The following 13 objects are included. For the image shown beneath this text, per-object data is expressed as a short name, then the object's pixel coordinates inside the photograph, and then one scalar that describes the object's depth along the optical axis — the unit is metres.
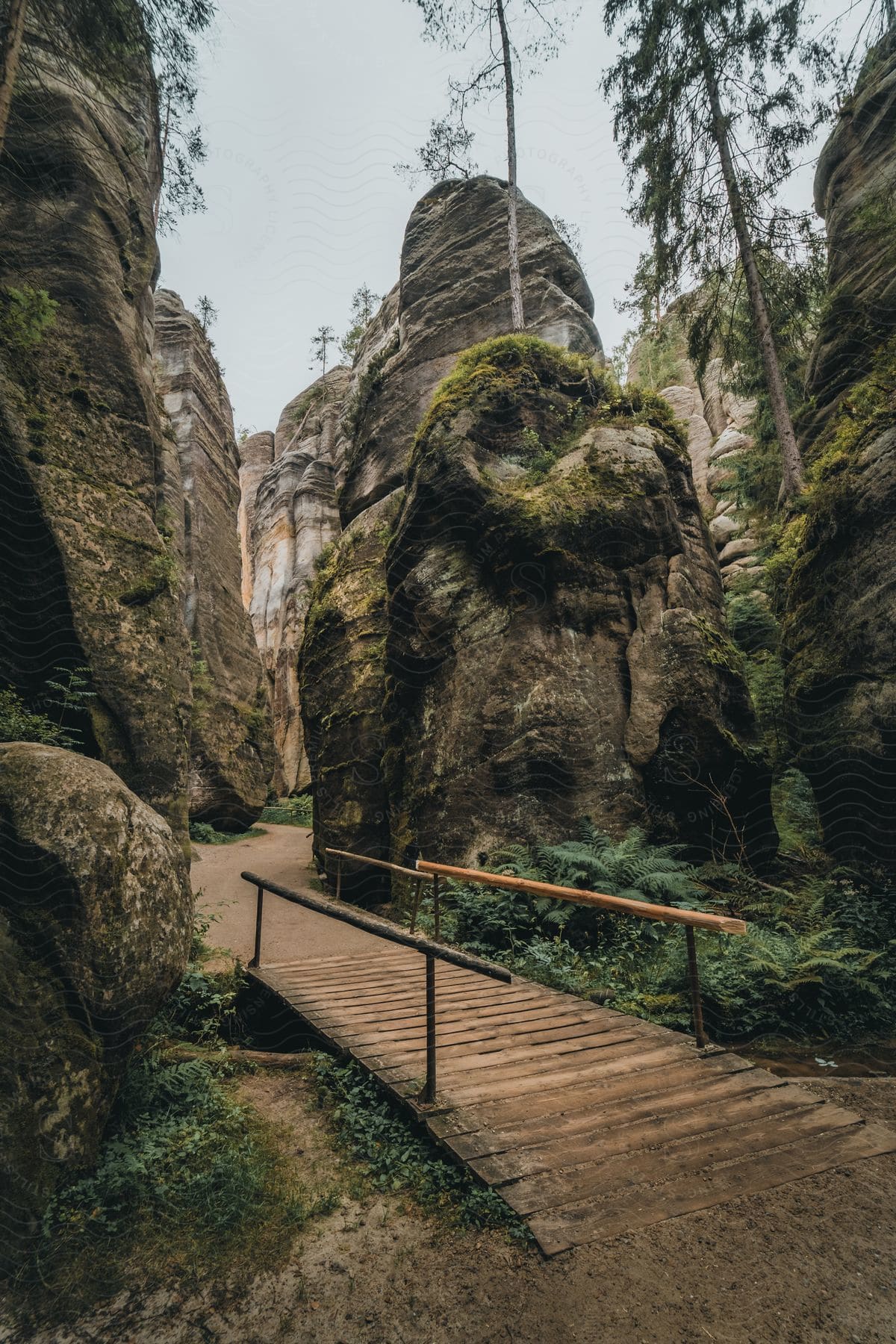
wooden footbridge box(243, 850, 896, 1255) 3.01
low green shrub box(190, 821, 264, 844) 17.72
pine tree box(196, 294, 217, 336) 38.91
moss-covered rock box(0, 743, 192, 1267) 3.07
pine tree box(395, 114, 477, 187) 20.14
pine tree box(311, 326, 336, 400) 46.47
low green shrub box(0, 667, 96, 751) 5.77
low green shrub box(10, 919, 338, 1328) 2.77
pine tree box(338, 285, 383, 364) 37.88
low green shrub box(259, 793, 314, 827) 23.91
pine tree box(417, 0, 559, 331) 17.14
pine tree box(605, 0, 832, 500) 11.95
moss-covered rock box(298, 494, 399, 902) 12.43
